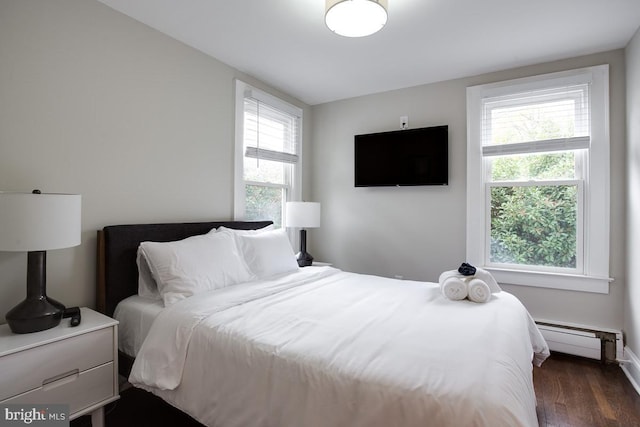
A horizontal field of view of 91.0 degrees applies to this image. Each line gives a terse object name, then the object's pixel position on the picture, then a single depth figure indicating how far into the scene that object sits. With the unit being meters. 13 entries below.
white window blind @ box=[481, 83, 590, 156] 2.78
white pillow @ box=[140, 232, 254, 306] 1.94
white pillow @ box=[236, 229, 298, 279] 2.52
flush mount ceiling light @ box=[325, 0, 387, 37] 1.81
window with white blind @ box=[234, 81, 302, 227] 3.11
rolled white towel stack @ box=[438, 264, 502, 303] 2.00
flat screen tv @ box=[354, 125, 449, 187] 3.32
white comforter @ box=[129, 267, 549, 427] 1.05
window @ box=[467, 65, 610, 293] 2.70
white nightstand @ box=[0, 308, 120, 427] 1.34
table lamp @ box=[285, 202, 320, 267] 3.37
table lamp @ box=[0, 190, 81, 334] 1.40
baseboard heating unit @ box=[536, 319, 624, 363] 2.62
